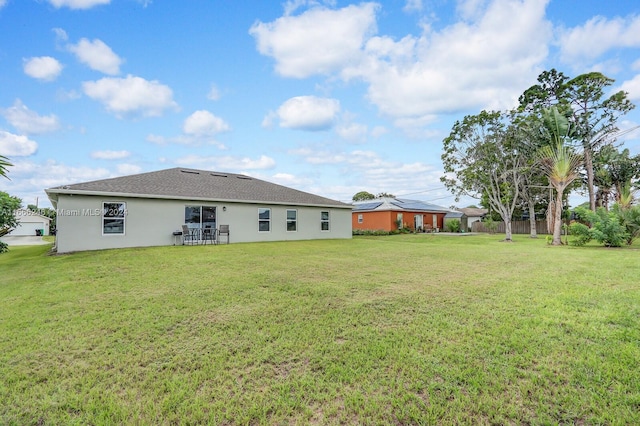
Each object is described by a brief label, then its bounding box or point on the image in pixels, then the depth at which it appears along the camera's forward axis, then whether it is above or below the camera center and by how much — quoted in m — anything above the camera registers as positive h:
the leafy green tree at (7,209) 9.40 +0.56
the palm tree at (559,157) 15.41 +3.28
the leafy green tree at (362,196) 56.69 +5.19
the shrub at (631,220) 13.56 +0.05
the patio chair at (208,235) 14.99 -0.47
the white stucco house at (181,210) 12.25 +0.75
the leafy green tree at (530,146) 17.20 +4.49
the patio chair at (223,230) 15.28 -0.25
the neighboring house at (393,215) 28.28 +0.81
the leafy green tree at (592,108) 20.94 +7.89
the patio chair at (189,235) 14.25 -0.45
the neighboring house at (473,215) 42.00 +1.07
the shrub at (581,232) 13.84 -0.48
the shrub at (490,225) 29.80 -0.24
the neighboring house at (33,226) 35.88 +0.12
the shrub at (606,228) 12.93 -0.28
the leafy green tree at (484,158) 19.69 +4.36
